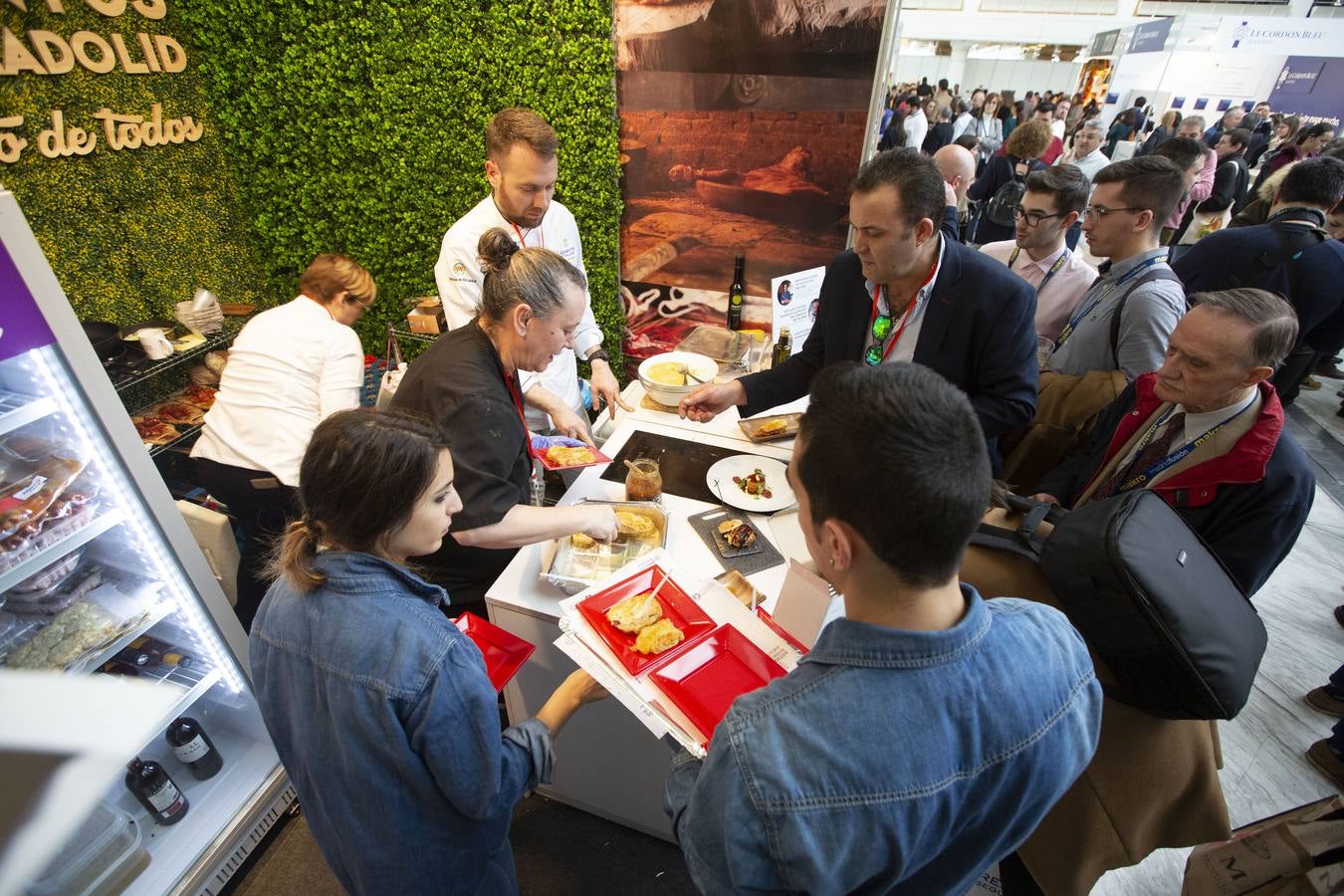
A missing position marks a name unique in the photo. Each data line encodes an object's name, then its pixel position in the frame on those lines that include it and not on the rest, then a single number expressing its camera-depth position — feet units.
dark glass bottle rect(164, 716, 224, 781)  7.36
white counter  6.05
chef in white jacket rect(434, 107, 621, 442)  8.68
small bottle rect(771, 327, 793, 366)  10.47
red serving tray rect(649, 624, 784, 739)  4.37
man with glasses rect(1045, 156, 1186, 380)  8.19
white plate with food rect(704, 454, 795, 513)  6.94
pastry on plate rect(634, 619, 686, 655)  4.77
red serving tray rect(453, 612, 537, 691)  4.98
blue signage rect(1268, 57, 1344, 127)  35.70
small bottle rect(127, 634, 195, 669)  7.22
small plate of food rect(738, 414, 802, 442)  8.38
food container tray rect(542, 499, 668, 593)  5.93
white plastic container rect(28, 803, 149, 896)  6.13
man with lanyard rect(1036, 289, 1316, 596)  5.63
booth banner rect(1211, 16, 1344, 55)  36.04
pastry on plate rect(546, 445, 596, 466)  7.09
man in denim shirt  2.81
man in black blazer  6.44
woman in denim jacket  3.71
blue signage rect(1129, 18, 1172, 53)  36.19
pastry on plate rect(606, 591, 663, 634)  4.95
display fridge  5.17
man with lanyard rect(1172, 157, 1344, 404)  11.16
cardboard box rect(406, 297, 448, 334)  14.48
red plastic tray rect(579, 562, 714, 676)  4.71
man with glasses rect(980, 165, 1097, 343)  10.09
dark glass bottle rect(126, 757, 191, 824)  6.95
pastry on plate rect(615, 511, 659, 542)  6.41
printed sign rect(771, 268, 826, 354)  9.81
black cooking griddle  7.37
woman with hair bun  5.35
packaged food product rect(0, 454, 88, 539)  5.38
